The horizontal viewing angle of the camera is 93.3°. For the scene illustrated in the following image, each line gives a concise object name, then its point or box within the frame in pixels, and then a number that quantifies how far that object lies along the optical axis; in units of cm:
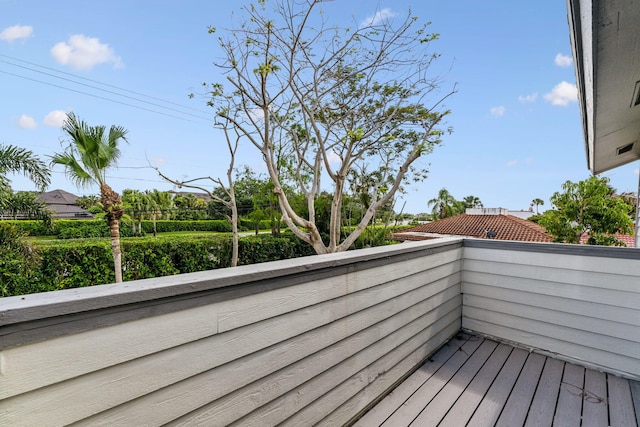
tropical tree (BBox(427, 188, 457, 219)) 3345
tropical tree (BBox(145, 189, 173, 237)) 2497
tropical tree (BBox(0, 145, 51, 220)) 597
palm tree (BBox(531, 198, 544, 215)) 3148
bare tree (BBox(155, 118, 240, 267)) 756
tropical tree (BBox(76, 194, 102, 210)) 2297
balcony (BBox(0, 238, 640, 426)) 71
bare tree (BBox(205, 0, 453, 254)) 643
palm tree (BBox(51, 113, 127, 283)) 590
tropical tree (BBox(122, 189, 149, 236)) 2222
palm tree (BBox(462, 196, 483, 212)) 3733
